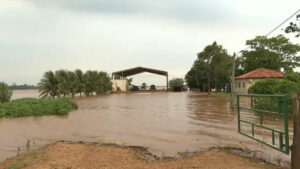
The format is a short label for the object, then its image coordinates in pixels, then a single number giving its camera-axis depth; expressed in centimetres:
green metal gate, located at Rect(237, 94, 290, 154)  529
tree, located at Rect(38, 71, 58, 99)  2883
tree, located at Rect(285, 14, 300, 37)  977
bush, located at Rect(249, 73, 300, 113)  1816
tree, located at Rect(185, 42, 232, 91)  4619
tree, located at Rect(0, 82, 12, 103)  2117
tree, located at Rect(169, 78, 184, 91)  6209
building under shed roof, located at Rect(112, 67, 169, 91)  5200
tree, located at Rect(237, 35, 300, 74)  4178
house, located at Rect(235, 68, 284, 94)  3434
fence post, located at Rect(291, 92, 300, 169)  469
